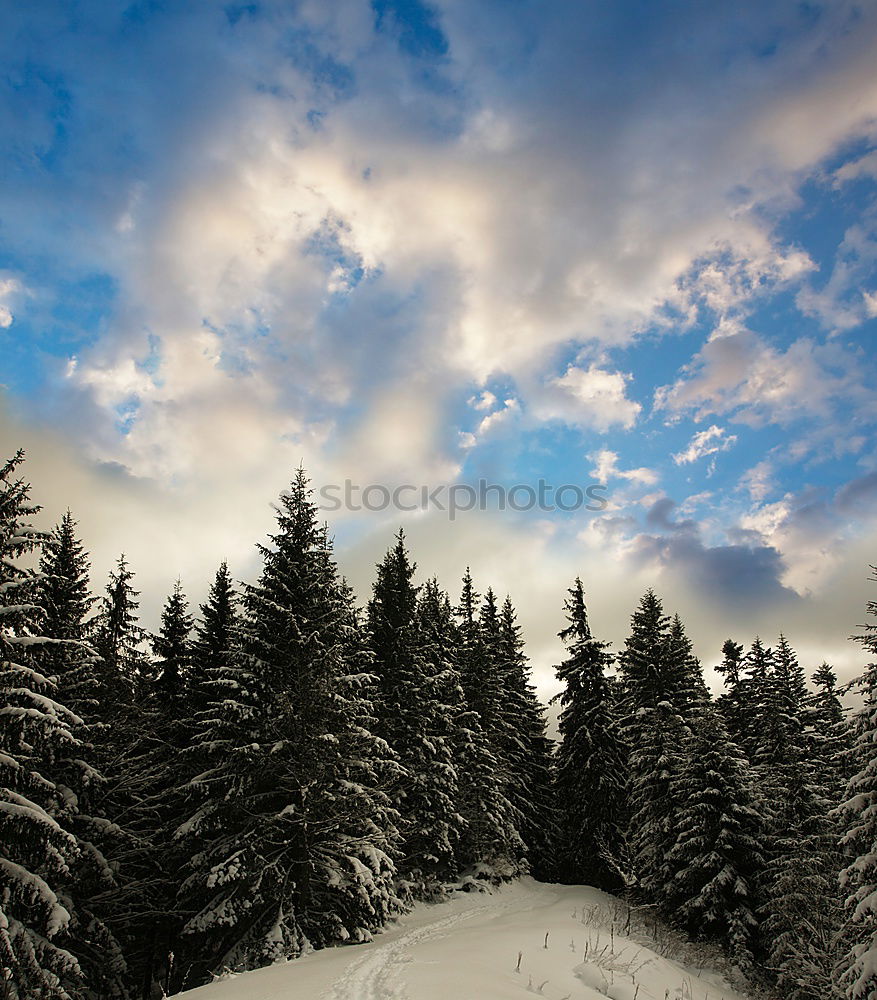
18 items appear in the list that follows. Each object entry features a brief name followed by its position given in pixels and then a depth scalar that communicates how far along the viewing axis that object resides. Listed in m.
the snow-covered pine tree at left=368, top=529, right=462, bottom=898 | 26.91
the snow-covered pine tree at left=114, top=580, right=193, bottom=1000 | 20.03
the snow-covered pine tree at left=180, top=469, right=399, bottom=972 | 16.98
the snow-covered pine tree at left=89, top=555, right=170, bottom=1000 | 19.38
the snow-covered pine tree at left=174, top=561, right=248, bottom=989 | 17.78
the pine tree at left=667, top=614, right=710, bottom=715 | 33.25
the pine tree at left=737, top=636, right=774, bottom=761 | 35.69
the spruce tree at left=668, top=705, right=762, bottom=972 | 23.56
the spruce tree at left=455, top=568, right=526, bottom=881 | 31.45
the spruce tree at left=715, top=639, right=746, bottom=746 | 40.84
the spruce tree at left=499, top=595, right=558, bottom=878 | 39.47
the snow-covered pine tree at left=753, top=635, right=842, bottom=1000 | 18.98
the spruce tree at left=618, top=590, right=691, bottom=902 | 27.53
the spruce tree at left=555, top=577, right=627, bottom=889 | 32.75
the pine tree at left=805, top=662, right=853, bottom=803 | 24.07
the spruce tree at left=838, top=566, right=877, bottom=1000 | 13.52
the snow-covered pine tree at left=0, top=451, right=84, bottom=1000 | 13.25
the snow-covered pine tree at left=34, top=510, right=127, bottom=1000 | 17.34
